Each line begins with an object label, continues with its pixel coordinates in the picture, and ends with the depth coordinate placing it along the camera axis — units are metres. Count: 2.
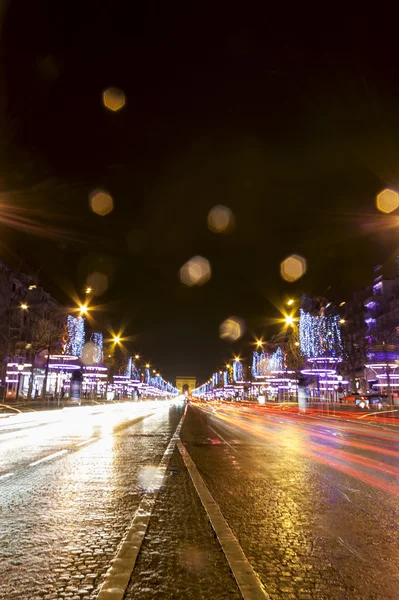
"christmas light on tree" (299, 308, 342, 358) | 68.75
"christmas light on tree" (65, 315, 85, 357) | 65.11
